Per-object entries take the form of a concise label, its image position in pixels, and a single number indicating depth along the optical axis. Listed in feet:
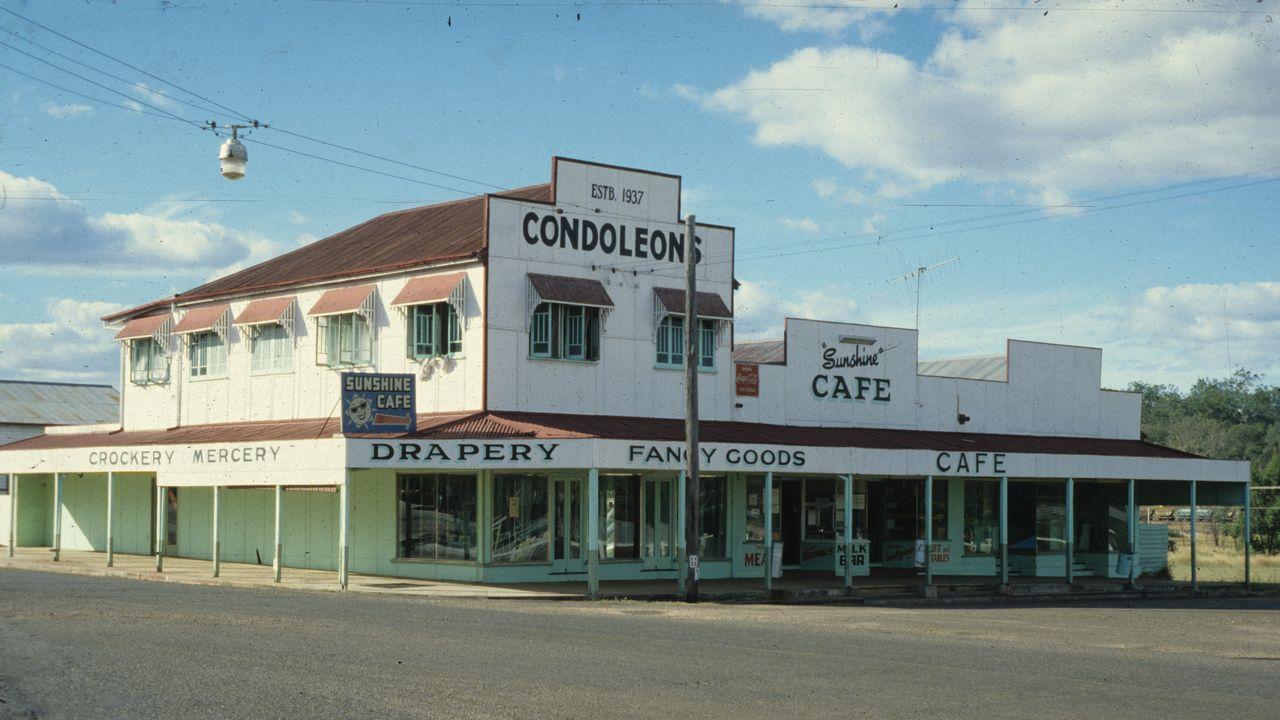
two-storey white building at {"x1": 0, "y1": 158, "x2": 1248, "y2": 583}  98.58
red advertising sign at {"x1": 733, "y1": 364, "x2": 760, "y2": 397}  112.88
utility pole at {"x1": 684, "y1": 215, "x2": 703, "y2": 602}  90.17
